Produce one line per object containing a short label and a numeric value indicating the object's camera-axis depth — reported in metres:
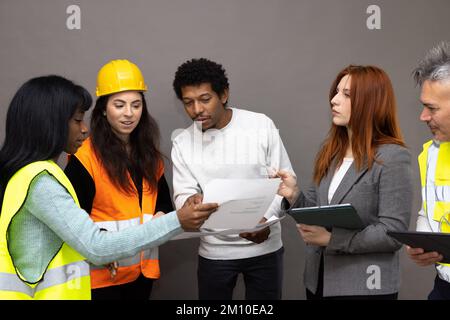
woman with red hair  1.88
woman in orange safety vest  2.23
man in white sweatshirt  2.40
